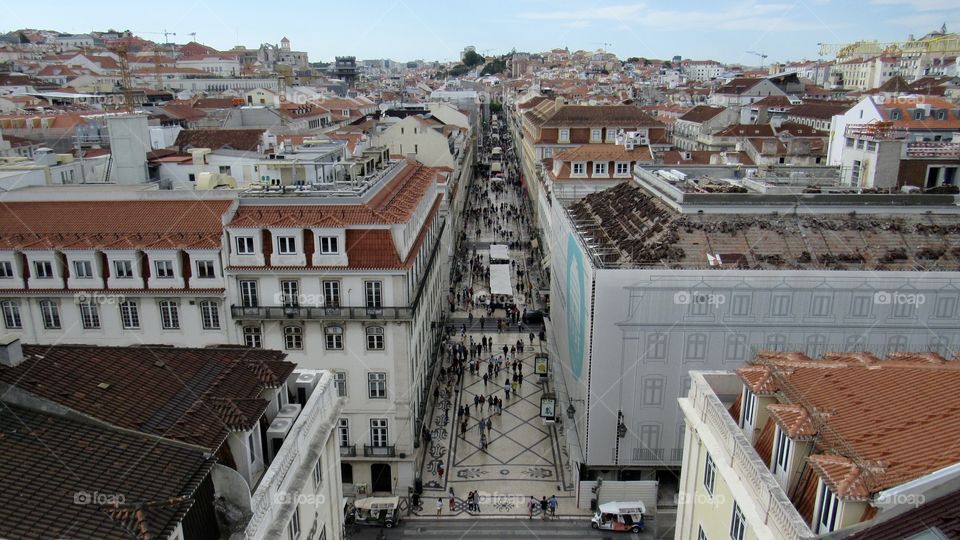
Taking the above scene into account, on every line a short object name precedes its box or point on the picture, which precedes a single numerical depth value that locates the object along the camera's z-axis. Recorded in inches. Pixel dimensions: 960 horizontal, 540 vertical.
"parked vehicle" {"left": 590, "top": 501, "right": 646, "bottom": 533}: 1153.4
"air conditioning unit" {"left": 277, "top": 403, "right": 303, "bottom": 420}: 683.4
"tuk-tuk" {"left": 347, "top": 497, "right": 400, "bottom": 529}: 1182.3
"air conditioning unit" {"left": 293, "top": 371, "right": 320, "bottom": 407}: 745.6
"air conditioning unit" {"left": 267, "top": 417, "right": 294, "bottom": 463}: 647.1
